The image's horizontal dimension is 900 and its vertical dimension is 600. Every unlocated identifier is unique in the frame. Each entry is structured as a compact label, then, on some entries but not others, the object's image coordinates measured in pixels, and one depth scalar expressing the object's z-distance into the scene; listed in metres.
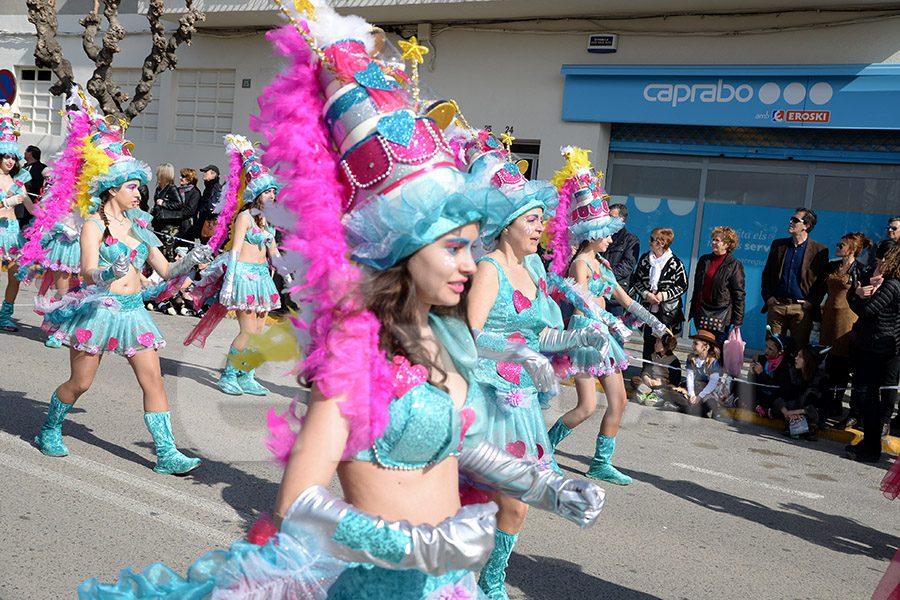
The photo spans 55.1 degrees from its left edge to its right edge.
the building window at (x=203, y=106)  17.34
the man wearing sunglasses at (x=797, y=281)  9.29
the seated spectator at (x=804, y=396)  8.46
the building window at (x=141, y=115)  18.22
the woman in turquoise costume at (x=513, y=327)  3.87
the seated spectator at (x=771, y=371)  8.86
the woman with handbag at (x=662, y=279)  9.86
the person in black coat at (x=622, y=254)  10.63
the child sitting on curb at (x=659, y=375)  9.57
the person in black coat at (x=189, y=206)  13.05
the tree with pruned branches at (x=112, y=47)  15.35
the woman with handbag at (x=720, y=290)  9.60
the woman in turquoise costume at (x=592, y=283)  6.09
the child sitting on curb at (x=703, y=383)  9.20
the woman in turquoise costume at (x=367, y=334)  2.05
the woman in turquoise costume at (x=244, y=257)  7.52
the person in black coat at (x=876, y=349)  7.60
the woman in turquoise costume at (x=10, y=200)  9.76
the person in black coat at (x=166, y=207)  12.96
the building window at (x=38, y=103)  19.94
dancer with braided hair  5.34
